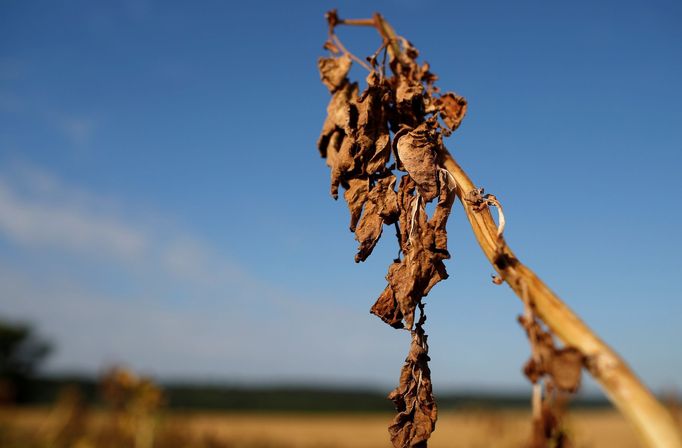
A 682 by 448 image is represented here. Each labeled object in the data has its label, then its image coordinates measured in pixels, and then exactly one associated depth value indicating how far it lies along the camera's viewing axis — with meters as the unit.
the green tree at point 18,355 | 30.78
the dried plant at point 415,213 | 0.23
